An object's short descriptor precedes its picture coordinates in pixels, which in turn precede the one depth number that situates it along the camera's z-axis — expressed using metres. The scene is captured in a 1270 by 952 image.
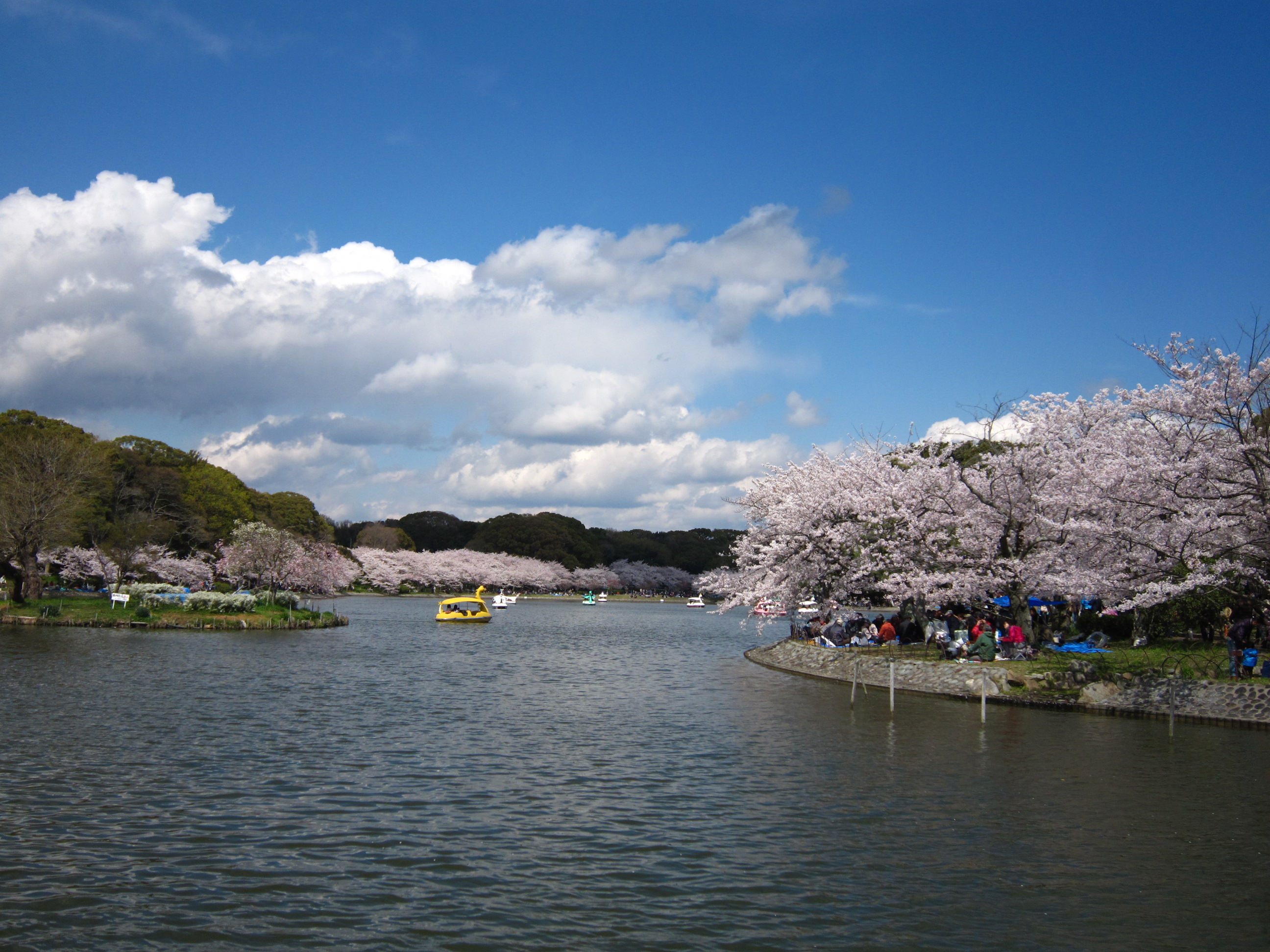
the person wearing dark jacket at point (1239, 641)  25.98
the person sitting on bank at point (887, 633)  40.34
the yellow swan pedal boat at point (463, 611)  75.12
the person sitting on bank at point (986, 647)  31.28
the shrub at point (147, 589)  61.47
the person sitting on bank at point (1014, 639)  32.38
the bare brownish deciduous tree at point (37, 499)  55.50
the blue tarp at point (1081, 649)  31.17
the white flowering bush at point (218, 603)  57.38
